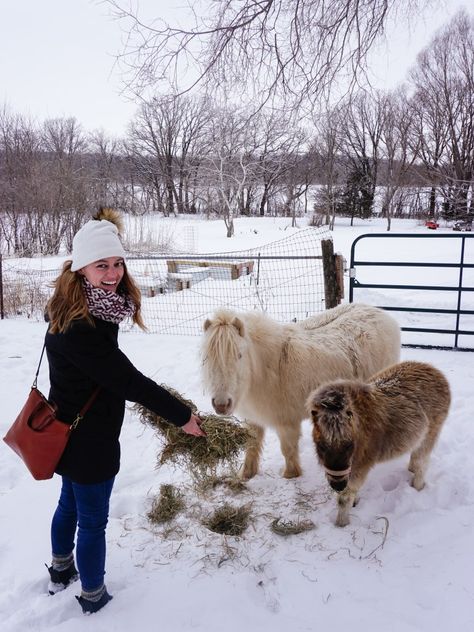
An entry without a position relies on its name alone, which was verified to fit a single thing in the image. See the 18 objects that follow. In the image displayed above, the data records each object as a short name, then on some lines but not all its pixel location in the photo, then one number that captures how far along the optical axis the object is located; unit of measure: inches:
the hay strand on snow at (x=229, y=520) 106.8
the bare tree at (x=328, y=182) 1111.6
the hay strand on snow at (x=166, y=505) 110.2
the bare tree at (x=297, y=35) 158.2
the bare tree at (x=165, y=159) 1482.5
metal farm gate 245.1
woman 73.9
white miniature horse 108.0
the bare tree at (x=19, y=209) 773.3
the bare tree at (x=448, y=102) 413.1
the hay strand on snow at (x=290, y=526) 104.5
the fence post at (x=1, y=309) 337.5
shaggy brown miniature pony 91.6
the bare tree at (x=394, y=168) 1093.1
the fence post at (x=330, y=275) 247.9
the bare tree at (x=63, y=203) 778.2
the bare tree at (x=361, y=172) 1309.1
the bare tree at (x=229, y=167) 1064.2
